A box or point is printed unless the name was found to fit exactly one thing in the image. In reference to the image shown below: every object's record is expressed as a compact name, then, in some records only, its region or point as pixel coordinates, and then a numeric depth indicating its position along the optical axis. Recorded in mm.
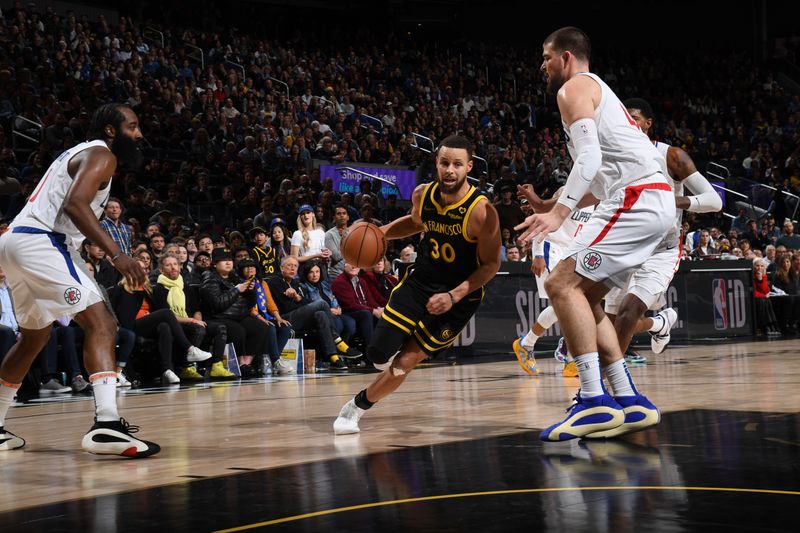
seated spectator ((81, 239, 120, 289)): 9451
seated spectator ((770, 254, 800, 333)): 15844
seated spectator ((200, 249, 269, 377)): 10070
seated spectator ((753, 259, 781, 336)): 15414
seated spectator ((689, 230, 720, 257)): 16625
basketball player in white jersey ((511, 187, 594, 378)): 8742
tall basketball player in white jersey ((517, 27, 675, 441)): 4754
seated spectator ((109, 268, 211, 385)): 9172
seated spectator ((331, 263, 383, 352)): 11242
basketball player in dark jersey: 5336
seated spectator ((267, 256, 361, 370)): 10648
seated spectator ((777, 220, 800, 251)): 18547
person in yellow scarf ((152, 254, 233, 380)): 9617
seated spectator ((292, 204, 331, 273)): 11449
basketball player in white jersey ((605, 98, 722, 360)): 5801
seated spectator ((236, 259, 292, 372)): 10320
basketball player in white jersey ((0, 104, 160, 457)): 4805
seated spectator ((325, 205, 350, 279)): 11633
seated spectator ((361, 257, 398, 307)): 11484
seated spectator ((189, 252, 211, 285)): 10344
